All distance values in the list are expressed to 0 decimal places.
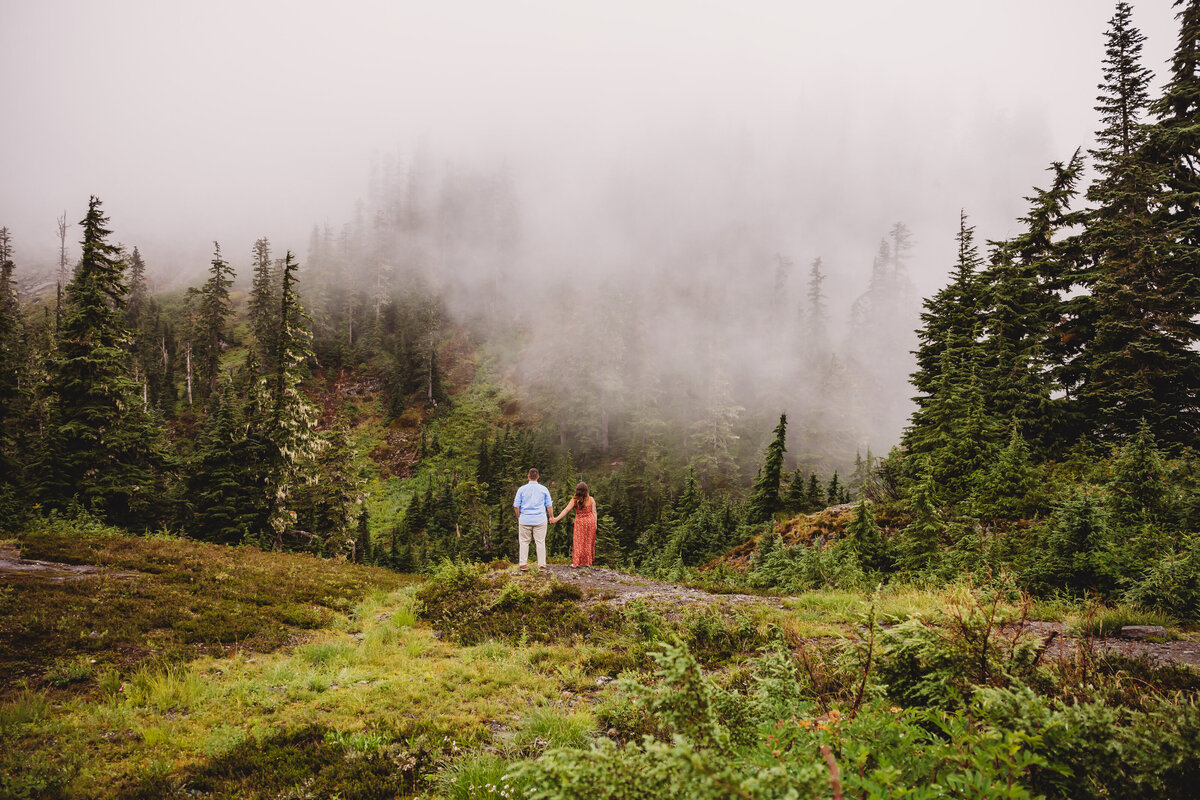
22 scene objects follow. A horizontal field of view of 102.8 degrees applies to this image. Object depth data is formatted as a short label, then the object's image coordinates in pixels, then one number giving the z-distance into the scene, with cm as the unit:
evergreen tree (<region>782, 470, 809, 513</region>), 3331
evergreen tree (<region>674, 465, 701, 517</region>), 4028
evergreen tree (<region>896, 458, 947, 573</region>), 1285
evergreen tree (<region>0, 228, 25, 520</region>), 1825
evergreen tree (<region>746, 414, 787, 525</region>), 3284
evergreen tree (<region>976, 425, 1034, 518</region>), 1340
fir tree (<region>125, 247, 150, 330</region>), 8119
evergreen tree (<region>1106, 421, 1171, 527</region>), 987
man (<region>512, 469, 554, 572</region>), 1287
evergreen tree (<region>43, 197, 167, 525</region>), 2148
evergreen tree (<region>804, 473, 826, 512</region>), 3431
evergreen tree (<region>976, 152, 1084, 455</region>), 1808
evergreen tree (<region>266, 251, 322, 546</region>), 2491
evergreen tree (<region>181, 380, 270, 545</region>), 2445
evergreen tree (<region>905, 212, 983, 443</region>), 2173
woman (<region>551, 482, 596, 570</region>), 1361
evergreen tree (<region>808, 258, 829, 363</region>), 9256
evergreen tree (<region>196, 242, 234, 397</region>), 6581
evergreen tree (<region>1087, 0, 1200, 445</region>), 1609
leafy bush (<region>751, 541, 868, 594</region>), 1345
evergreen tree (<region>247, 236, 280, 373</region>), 6712
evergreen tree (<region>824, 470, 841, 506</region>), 3717
